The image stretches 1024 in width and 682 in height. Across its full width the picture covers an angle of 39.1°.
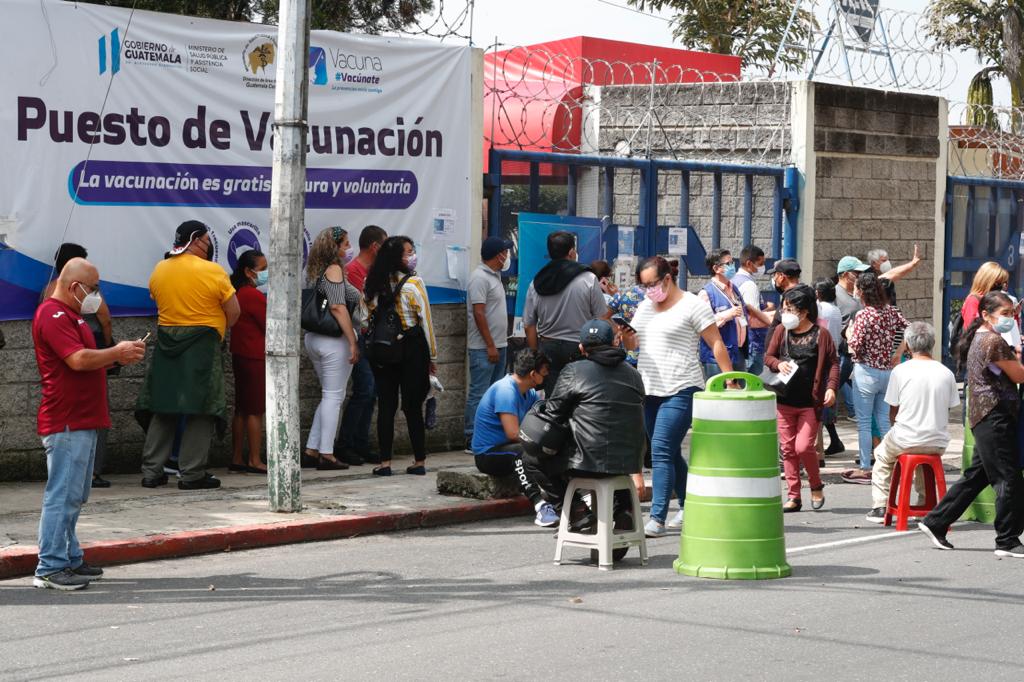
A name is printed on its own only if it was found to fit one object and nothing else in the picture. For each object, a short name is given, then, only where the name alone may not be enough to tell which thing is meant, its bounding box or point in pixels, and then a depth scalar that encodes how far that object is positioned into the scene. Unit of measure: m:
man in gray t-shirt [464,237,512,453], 12.38
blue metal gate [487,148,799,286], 13.28
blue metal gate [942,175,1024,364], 18.41
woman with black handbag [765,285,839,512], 10.50
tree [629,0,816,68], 31.31
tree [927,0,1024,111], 34.59
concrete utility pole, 9.63
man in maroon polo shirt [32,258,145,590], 7.66
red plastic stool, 9.75
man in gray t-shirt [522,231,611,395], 11.66
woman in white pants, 11.41
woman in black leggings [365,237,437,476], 11.16
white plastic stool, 8.34
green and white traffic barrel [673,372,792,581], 8.02
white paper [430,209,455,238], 12.86
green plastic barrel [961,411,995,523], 10.14
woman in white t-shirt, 9.41
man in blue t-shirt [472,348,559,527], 9.70
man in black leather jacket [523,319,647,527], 8.30
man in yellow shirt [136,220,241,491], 10.59
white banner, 10.37
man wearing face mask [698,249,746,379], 12.38
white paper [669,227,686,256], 14.74
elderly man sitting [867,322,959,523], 9.73
